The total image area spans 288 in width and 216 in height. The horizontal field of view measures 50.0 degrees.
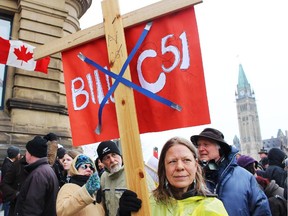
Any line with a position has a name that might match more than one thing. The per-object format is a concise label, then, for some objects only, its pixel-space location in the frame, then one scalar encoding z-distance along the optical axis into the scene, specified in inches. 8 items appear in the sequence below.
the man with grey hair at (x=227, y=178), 119.8
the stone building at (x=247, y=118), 5767.7
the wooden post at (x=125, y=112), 86.0
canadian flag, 350.0
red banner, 98.8
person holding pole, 127.7
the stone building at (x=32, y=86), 361.7
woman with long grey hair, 75.0
